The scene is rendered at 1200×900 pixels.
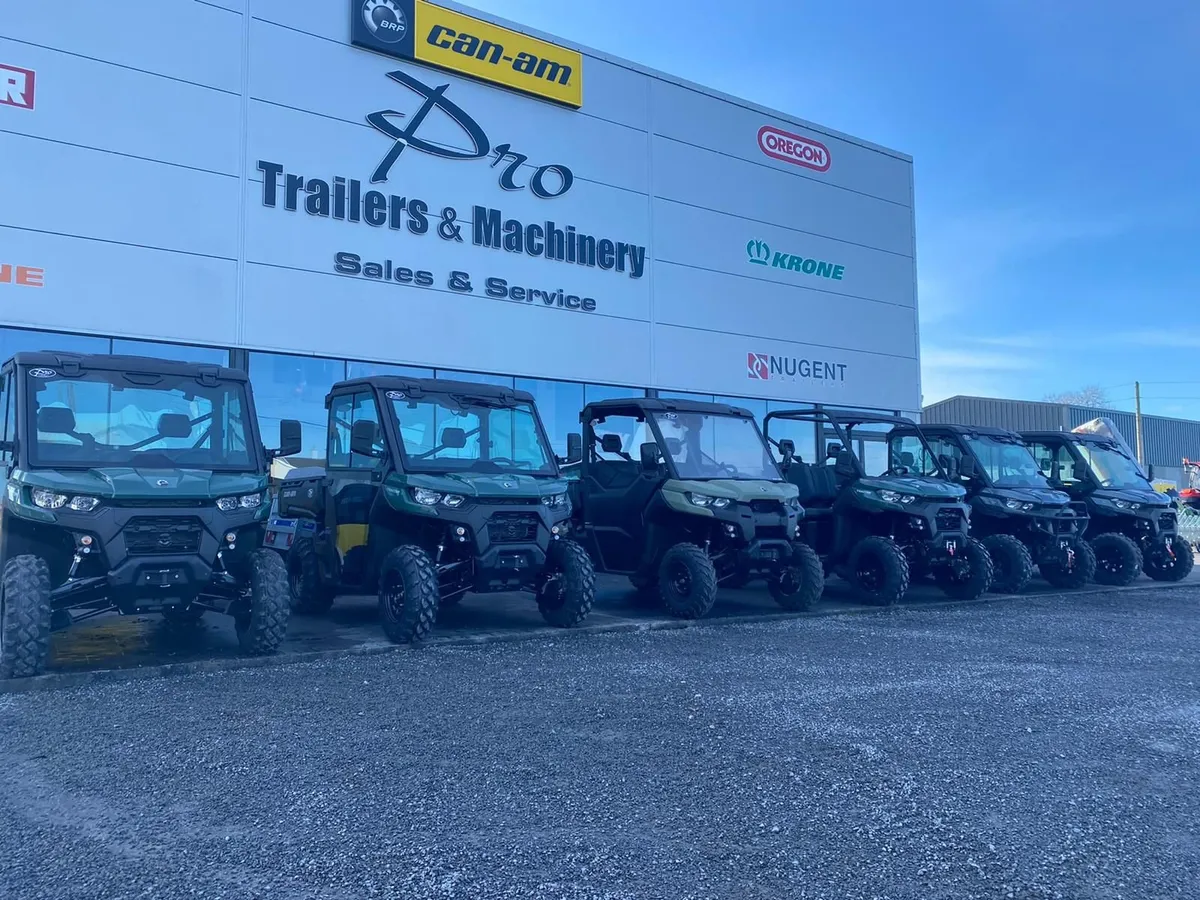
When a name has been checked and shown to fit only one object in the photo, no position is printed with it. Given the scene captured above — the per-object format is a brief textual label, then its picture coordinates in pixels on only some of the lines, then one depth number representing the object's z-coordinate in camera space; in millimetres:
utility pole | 35806
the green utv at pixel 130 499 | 5812
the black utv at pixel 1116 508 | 12781
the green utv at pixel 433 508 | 7281
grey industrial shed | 29188
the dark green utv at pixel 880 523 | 10125
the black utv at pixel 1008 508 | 11367
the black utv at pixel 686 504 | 8844
